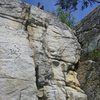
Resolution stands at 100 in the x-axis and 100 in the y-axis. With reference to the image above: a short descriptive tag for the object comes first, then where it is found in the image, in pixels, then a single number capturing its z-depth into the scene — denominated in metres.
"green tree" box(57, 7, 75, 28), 8.74
